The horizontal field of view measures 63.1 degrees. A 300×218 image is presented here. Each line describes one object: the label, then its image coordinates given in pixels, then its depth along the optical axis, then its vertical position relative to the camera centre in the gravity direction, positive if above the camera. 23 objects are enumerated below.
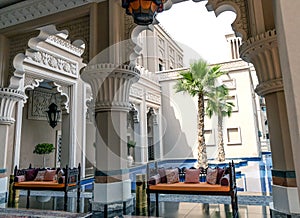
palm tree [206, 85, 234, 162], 11.37 +1.96
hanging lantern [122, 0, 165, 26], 2.06 +1.20
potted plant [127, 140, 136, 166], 11.05 +0.18
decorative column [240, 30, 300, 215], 2.77 +0.33
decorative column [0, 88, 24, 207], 5.00 +0.64
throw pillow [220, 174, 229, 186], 3.77 -0.52
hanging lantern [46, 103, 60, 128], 7.51 +1.16
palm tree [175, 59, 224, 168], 9.40 +2.57
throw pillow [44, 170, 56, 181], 5.20 -0.47
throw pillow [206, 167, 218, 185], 4.01 -0.47
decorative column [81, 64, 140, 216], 3.82 +0.25
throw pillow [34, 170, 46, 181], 5.27 -0.49
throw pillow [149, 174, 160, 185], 4.23 -0.53
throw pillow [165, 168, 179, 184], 4.40 -0.48
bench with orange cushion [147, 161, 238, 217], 3.69 -0.65
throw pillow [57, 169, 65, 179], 4.92 -0.42
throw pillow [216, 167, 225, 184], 4.01 -0.45
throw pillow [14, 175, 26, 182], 5.17 -0.52
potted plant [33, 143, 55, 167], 7.53 +0.13
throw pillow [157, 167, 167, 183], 4.44 -0.46
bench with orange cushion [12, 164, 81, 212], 4.67 -0.60
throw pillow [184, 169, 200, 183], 4.33 -0.49
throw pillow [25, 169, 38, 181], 5.40 -0.45
